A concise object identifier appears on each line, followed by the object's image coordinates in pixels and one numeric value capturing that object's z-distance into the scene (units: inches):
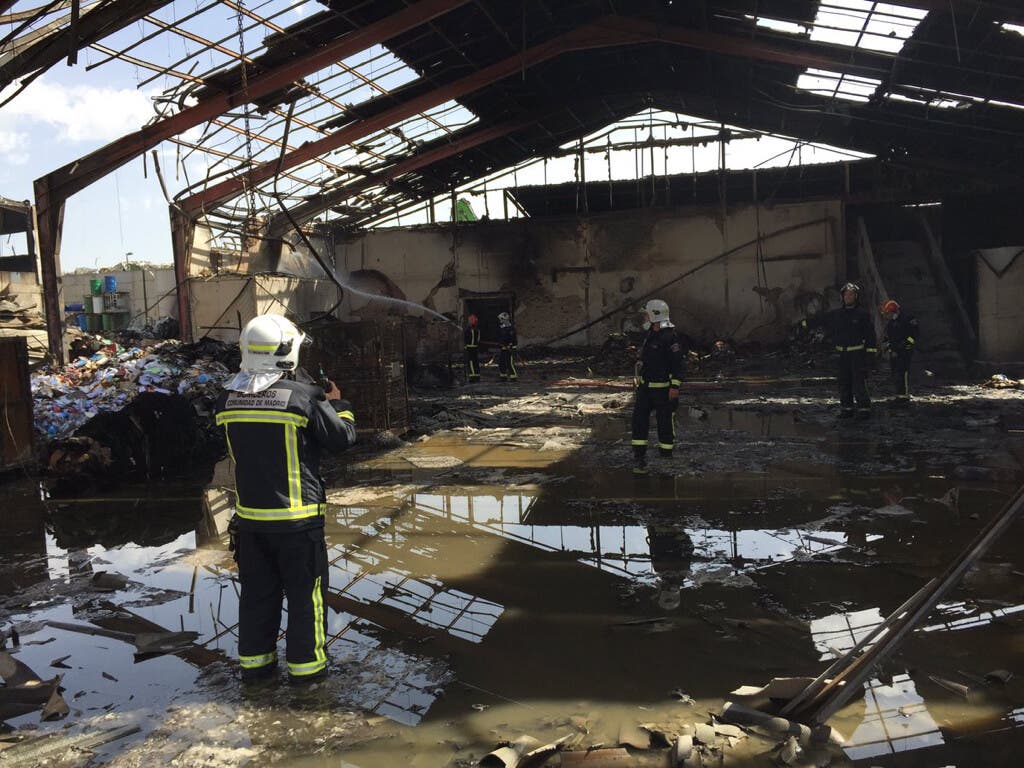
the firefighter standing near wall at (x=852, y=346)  414.0
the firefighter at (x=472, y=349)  687.1
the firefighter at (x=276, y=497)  142.6
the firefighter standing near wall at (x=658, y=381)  319.0
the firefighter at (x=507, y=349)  685.3
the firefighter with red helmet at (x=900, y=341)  448.5
